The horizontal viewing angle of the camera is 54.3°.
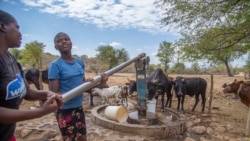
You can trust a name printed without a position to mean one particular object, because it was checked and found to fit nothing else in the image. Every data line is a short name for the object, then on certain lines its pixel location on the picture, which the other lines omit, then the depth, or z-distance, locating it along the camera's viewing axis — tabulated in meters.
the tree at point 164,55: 33.47
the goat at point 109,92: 9.26
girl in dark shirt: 1.49
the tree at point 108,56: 38.69
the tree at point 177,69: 34.22
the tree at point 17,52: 47.89
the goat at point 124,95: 8.55
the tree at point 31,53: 33.59
